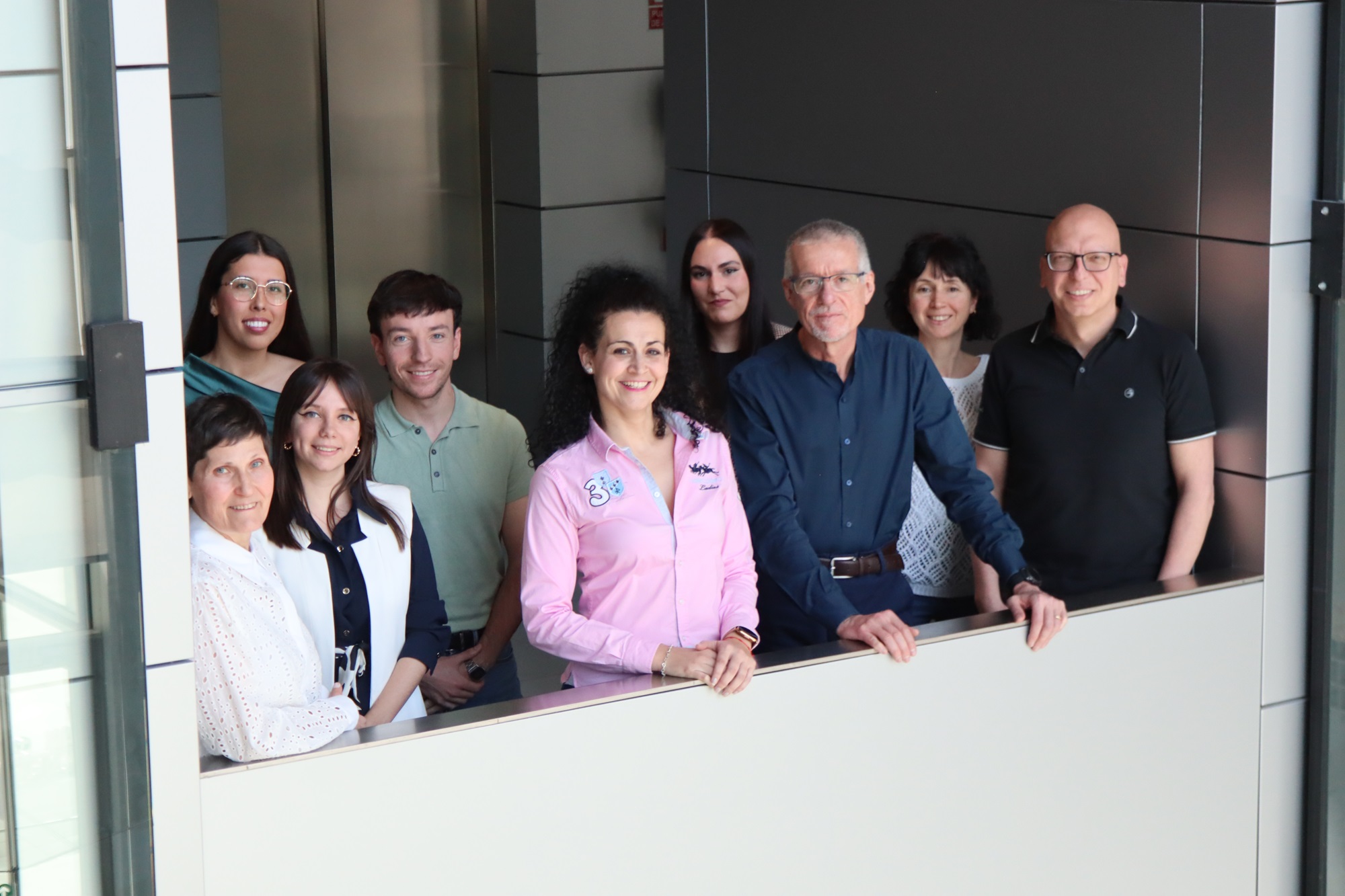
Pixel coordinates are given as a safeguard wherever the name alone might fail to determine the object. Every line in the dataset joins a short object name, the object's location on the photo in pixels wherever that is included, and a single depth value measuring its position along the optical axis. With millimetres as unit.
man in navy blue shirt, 4062
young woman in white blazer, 3746
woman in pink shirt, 3711
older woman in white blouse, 3203
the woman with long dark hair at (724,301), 4809
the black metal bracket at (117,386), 2992
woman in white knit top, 4602
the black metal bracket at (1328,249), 4254
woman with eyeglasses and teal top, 4340
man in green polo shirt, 4320
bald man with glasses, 4348
